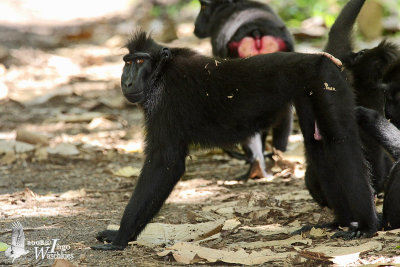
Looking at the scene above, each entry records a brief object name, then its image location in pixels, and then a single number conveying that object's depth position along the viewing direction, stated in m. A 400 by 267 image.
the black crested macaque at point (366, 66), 11.45
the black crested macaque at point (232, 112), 9.42
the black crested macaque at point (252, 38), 14.85
